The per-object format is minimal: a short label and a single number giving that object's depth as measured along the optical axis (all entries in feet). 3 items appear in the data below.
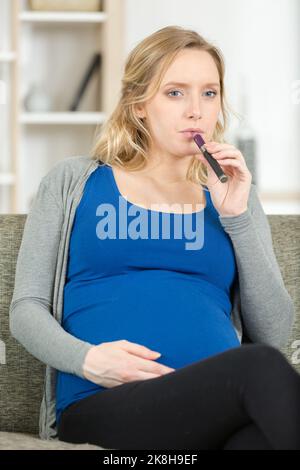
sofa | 8.51
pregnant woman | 7.70
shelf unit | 16.57
